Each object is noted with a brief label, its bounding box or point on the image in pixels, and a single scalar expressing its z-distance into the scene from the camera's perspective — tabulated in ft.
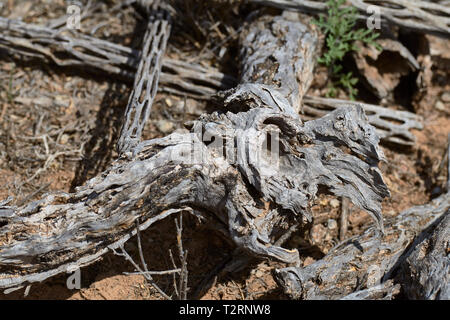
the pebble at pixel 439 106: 14.94
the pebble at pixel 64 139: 13.65
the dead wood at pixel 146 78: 11.26
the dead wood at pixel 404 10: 13.80
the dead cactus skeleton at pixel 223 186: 9.73
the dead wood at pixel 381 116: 13.76
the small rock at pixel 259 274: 11.67
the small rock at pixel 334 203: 12.81
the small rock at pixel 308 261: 11.86
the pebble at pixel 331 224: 12.49
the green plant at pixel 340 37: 13.56
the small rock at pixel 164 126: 13.69
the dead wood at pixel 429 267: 9.34
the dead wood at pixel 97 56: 14.03
